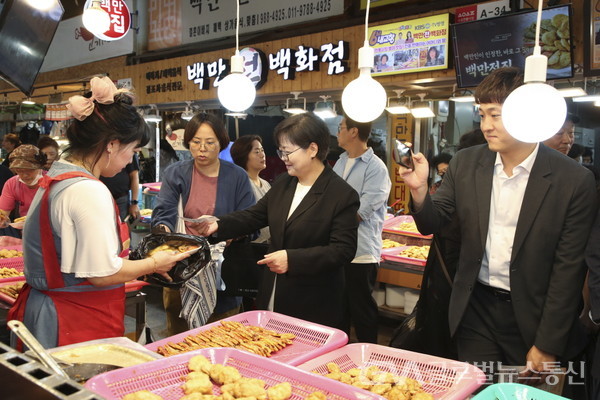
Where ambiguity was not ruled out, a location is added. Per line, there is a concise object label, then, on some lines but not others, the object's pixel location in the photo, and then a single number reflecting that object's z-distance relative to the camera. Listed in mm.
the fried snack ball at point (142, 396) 1549
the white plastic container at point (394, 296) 5309
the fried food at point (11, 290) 3214
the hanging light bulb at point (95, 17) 5328
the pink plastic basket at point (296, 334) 2154
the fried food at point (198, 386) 1679
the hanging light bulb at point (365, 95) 2543
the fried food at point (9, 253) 4270
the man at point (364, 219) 4379
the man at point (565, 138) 4137
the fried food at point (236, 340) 2148
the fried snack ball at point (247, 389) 1641
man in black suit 2291
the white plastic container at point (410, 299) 5163
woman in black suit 2844
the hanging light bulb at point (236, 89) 3250
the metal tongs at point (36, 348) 1180
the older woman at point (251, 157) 5219
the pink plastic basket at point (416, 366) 1861
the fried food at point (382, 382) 1821
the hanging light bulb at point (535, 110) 1719
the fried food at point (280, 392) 1636
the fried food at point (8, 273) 3686
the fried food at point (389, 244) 5534
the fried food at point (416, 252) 5104
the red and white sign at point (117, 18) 7188
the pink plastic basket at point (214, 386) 1617
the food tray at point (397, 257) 4932
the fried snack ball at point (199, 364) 1807
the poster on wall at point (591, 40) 5270
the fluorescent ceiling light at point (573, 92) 5473
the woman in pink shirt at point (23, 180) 4824
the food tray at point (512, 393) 1713
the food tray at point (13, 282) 3168
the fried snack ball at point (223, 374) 1771
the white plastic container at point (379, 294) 5449
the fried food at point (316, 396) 1622
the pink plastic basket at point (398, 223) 5641
